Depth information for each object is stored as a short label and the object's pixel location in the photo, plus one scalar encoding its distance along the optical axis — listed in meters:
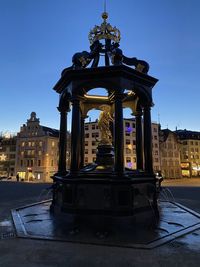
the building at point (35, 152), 65.81
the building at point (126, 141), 67.62
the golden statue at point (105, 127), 12.73
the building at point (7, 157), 80.19
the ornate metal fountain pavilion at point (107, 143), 9.12
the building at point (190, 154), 93.19
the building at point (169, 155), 77.76
